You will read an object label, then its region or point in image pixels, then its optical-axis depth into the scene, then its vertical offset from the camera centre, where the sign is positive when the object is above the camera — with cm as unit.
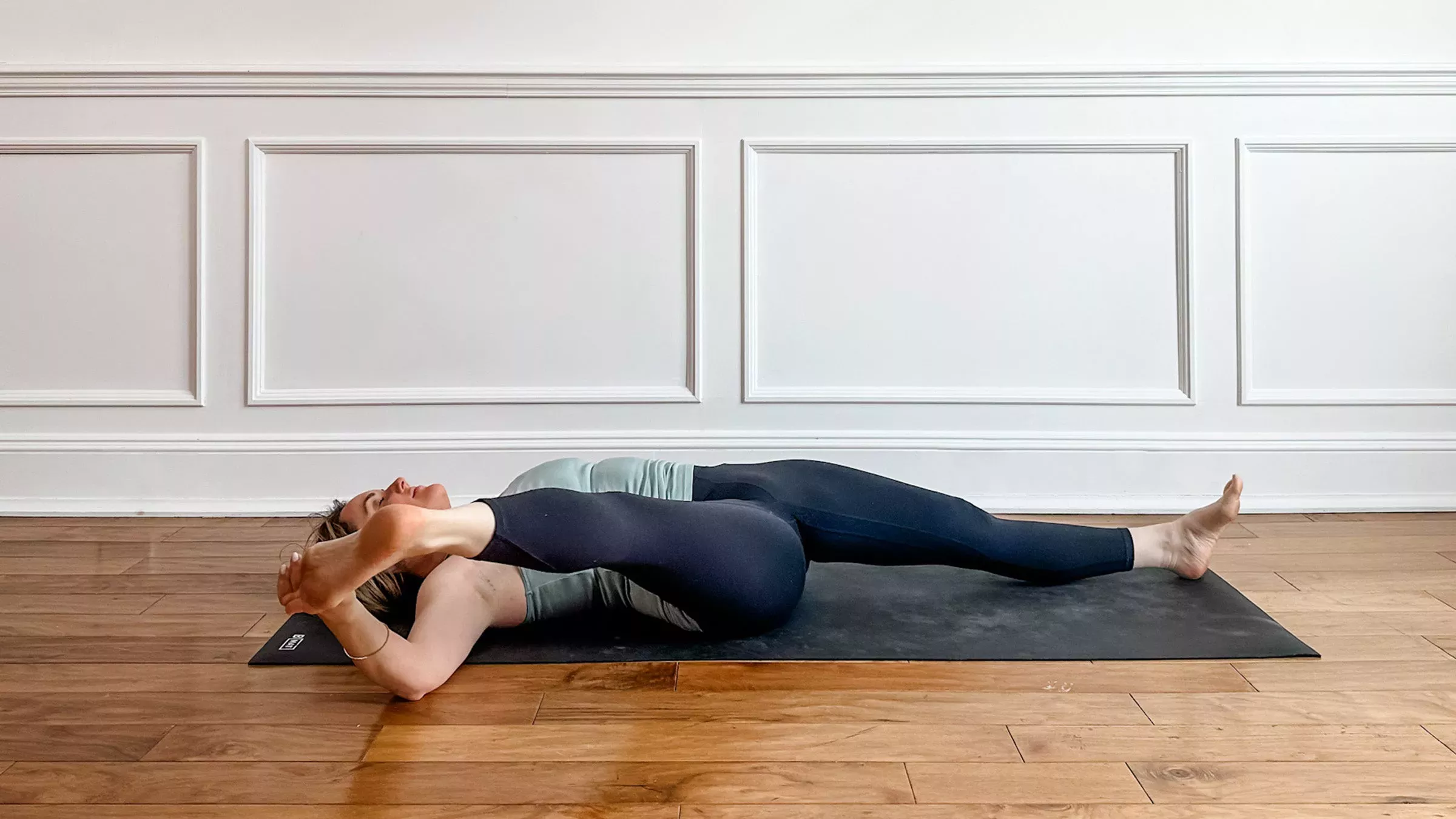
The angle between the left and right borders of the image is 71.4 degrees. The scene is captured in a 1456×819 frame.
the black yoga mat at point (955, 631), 154 -34
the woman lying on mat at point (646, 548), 116 -18
